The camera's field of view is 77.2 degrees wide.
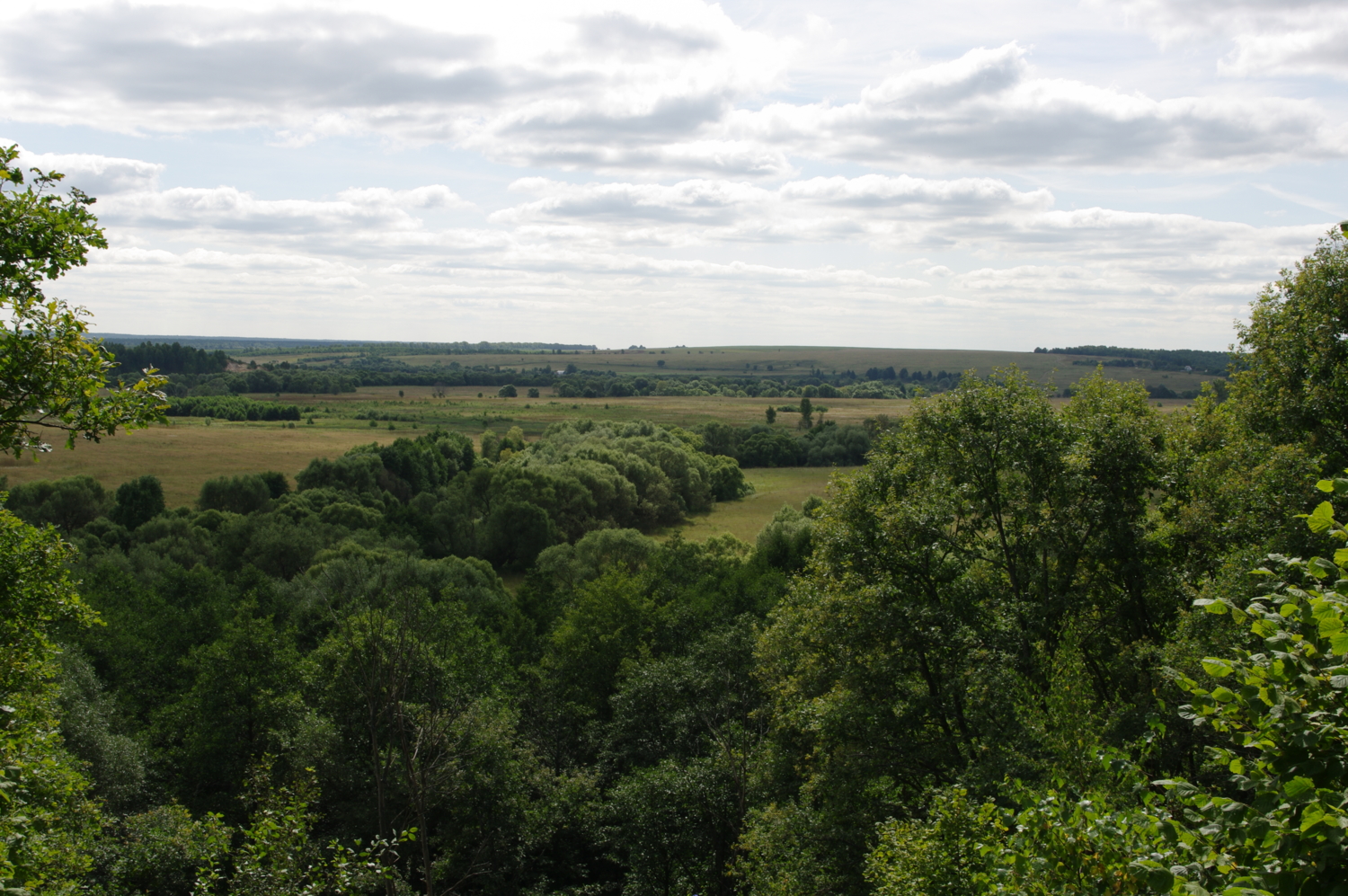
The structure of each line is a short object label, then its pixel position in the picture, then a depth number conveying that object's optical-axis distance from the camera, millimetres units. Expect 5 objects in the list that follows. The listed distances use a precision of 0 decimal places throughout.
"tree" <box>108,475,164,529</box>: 80375
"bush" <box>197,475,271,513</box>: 86788
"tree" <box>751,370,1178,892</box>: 22391
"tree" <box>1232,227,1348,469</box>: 19953
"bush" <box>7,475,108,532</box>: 75731
